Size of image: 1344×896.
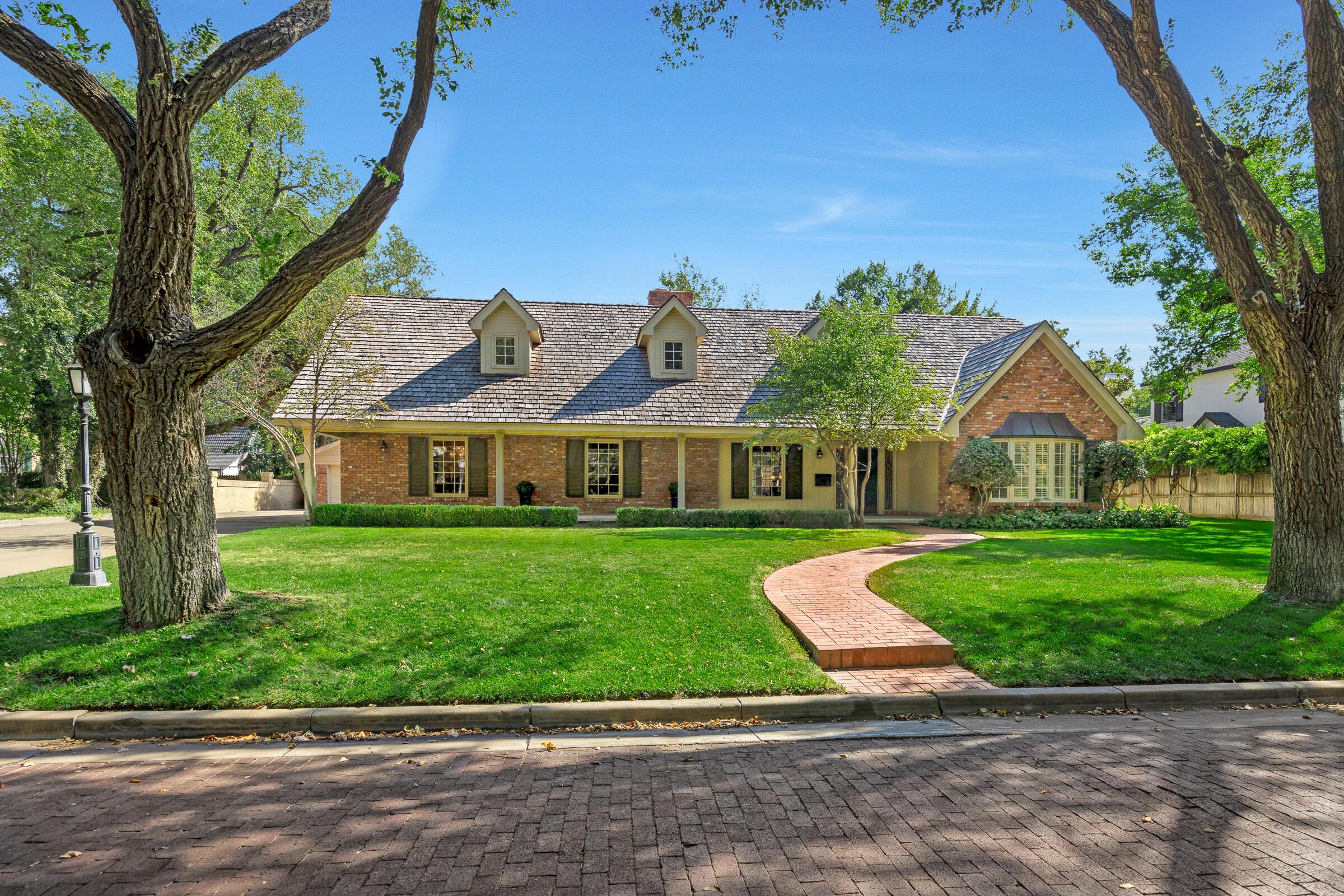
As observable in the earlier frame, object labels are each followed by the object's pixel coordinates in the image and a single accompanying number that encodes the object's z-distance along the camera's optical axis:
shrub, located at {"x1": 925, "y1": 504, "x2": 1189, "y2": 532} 18.28
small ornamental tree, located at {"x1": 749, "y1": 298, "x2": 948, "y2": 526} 16.77
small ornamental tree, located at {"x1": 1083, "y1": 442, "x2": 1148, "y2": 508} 19.09
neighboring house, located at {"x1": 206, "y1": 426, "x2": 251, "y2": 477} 38.25
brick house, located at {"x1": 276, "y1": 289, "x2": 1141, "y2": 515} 19.36
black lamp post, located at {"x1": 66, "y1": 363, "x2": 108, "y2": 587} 8.83
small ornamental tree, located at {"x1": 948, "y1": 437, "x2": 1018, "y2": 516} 18.33
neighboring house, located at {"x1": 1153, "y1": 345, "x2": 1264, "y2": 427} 32.81
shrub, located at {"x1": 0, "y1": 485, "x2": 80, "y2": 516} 23.86
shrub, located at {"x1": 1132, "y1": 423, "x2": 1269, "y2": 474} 20.09
